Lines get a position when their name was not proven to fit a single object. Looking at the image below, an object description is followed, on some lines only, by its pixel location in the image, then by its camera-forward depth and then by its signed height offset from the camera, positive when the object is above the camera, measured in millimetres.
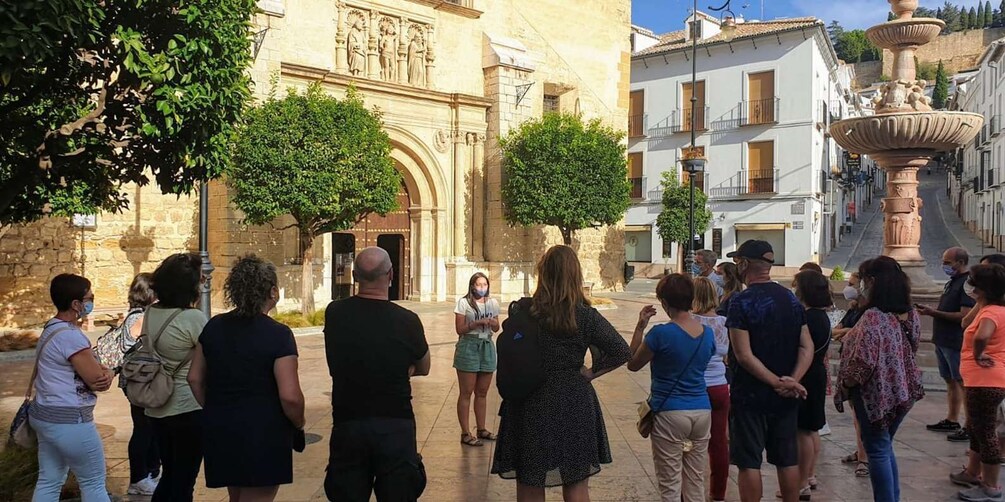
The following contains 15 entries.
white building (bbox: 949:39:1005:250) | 37281 +5051
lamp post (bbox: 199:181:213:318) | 9377 +133
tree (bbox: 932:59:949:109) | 73000 +15585
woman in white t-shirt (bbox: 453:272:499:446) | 6328 -825
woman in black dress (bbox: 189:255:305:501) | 3332 -709
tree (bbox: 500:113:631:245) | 21188 +2048
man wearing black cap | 4246 -754
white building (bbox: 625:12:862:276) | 33188 +5368
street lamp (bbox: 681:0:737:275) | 17656 +1918
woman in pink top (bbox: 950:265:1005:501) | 5023 -889
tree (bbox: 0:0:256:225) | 5453 +1155
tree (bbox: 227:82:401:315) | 15094 +1616
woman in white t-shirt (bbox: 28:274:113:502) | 3893 -837
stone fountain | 9984 +1549
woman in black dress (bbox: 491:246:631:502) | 3604 -744
